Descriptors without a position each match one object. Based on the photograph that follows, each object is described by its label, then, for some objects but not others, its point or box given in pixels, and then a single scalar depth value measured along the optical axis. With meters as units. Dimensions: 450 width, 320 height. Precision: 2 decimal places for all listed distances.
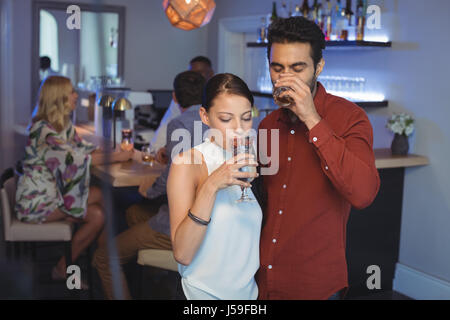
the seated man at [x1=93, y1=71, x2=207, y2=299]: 2.95
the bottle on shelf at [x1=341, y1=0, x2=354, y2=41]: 3.98
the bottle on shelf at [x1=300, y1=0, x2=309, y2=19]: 4.52
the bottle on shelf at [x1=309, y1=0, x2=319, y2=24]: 4.23
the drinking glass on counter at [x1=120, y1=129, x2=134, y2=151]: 3.86
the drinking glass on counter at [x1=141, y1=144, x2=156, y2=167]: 3.62
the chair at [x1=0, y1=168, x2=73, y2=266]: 3.28
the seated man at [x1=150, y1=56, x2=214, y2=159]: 3.44
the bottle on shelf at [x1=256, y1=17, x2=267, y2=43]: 4.71
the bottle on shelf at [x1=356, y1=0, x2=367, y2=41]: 3.92
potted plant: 3.71
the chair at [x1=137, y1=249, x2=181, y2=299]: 2.89
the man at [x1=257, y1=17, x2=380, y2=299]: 1.55
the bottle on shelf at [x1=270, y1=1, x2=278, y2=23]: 5.03
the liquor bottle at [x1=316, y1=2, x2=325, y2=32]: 4.15
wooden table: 3.23
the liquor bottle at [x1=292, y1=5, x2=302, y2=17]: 4.47
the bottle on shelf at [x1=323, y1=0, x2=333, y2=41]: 4.07
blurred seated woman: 3.38
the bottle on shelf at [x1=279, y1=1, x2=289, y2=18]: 4.96
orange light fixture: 3.31
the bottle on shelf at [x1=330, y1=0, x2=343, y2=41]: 4.00
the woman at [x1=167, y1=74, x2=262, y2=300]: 1.43
